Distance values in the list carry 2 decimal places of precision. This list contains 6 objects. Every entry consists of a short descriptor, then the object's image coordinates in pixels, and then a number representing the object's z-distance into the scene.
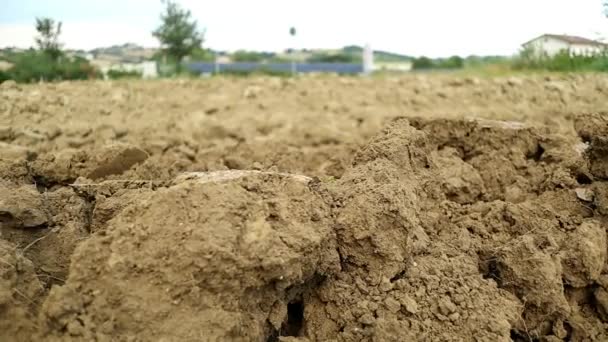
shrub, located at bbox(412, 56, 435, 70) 30.14
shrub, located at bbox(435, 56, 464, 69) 24.82
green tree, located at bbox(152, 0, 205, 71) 26.09
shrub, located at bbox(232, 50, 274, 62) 35.35
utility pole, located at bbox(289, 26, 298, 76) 21.02
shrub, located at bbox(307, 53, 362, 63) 41.39
